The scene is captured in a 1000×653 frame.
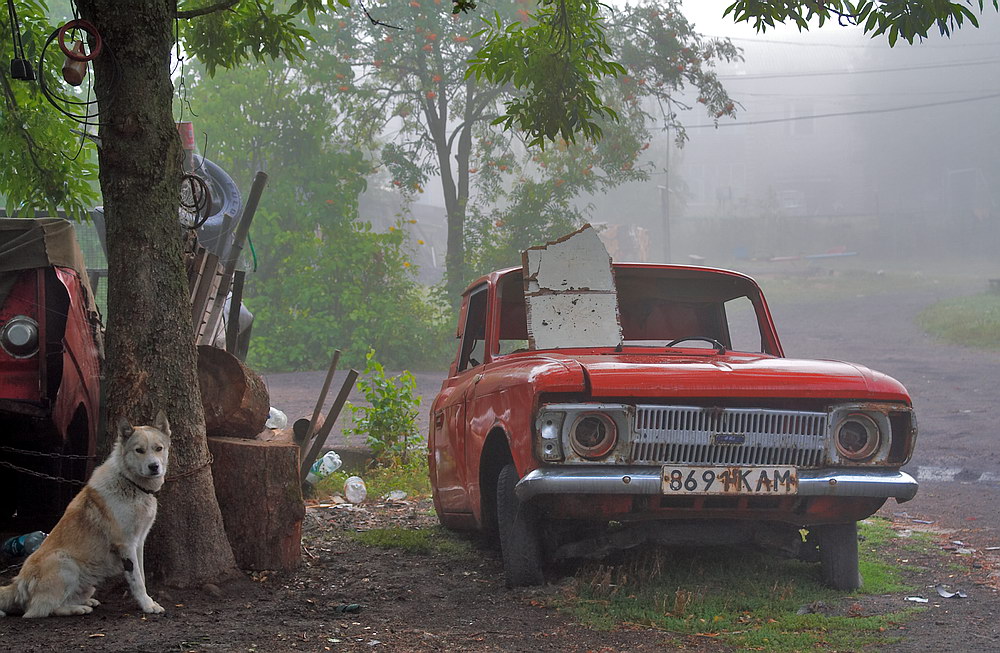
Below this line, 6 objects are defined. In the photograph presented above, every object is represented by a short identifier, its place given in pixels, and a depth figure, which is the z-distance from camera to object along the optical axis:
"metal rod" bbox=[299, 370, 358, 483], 7.80
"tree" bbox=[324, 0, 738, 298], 22.31
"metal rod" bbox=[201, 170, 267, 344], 7.63
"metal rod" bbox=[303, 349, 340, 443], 8.03
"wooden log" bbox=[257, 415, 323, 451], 7.51
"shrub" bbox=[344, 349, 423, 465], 9.93
